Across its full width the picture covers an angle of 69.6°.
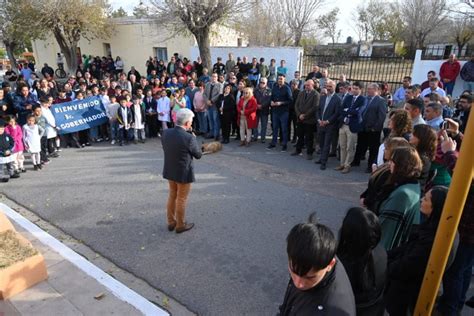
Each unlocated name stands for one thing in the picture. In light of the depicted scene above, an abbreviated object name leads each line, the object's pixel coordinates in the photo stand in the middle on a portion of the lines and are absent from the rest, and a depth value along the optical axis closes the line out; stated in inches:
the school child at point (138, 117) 385.4
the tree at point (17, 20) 831.1
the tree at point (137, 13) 887.5
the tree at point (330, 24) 1673.7
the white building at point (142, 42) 855.1
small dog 351.6
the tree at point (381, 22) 1461.6
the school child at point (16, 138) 283.6
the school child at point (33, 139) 300.2
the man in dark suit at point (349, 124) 280.6
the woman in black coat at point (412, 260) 103.7
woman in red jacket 359.3
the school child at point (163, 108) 406.3
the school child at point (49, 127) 338.3
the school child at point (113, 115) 386.1
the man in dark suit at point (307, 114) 314.5
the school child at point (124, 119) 376.5
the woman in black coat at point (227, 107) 377.1
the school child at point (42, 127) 318.7
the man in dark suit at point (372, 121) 275.7
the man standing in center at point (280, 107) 348.5
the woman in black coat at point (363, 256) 85.8
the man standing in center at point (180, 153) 184.2
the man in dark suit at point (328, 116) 293.4
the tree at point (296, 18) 1024.2
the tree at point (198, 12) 547.2
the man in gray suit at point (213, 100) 396.3
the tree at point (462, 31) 1077.8
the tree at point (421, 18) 1212.5
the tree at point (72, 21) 823.1
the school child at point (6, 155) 275.1
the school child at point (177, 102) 400.9
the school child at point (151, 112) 410.0
